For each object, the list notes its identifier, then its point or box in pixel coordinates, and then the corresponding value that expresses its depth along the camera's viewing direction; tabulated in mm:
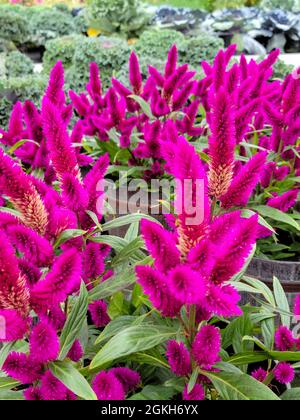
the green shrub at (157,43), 4426
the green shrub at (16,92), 2955
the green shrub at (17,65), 3990
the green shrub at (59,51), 4670
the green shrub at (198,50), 4049
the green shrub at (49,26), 6645
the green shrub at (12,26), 5508
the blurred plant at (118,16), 6480
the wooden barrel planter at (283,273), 1422
